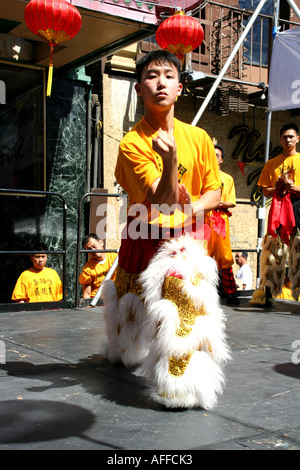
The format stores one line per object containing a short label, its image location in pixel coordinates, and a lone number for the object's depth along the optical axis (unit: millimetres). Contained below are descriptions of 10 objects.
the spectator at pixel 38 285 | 6379
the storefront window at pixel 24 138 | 8266
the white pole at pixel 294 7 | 6288
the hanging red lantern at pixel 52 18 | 5688
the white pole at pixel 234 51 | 6296
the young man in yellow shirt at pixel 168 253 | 2564
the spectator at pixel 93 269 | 6949
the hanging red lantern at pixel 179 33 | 6090
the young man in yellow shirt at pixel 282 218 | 5844
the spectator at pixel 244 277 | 9852
